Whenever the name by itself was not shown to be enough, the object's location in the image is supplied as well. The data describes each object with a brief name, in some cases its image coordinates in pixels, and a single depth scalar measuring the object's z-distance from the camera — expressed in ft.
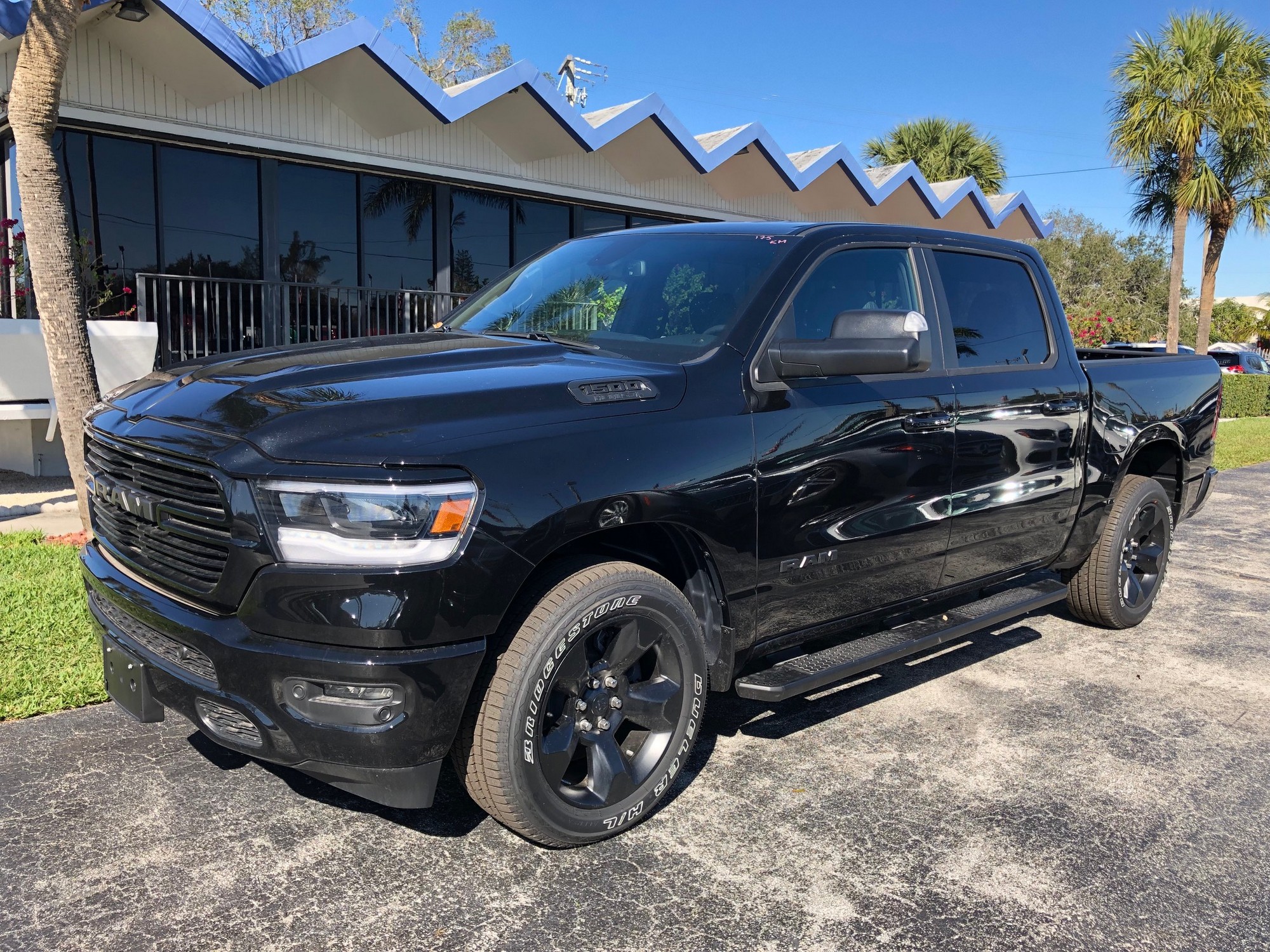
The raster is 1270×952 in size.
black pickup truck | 8.59
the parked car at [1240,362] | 93.40
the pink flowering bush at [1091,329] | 69.21
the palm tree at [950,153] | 86.58
